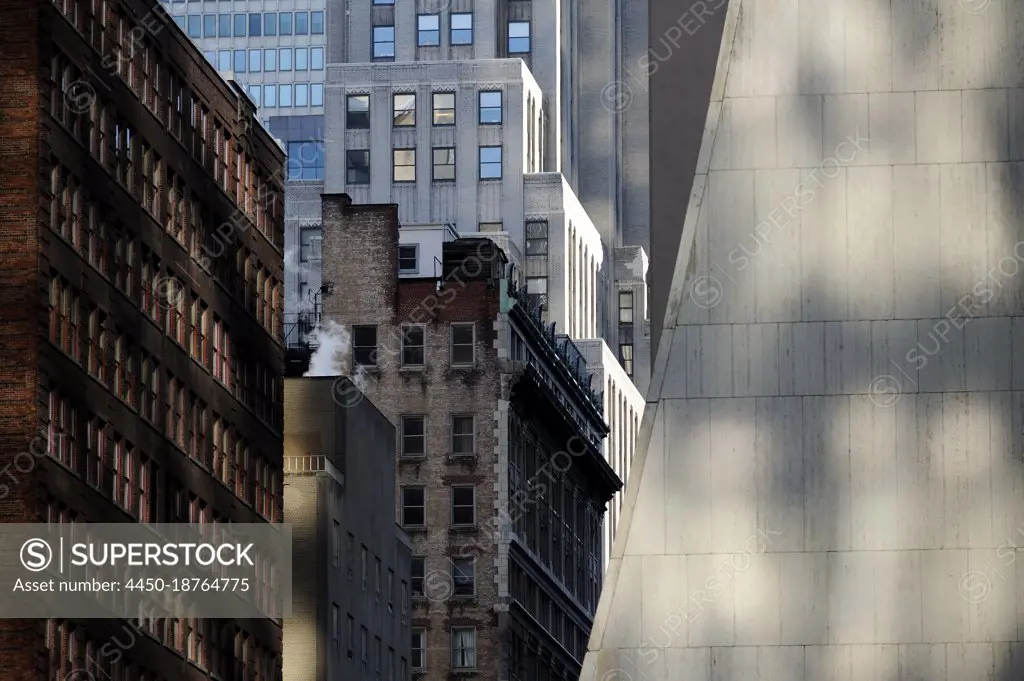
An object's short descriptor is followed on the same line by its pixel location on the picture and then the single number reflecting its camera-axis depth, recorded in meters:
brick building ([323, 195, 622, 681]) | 180.12
